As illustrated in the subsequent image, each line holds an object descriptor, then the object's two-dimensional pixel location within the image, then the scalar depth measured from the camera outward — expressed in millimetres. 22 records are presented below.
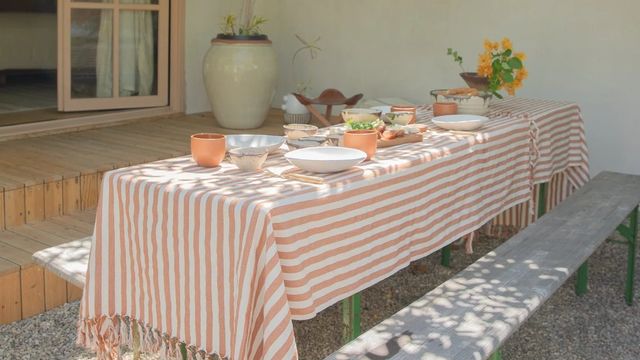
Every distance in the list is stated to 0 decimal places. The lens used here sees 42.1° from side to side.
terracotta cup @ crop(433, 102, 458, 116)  3887
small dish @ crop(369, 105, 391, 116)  3800
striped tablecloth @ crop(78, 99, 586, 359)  2248
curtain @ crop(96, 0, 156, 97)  6109
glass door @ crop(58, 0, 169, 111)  5887
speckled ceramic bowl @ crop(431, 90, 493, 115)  3934
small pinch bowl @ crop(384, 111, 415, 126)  3576
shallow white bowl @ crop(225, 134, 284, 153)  2910
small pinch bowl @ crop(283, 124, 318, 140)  3139
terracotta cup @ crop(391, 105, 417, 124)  3639
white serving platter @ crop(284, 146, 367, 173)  2629
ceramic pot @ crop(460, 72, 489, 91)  4113
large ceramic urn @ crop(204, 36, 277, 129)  6074
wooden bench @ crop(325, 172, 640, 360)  2357
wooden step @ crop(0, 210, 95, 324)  3467
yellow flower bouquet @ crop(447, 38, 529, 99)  4008
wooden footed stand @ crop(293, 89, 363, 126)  5676
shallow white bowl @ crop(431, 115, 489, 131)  3555
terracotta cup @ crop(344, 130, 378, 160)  2906
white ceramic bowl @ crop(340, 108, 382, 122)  3355
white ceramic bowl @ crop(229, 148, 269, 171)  2668
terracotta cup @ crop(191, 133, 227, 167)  2701
